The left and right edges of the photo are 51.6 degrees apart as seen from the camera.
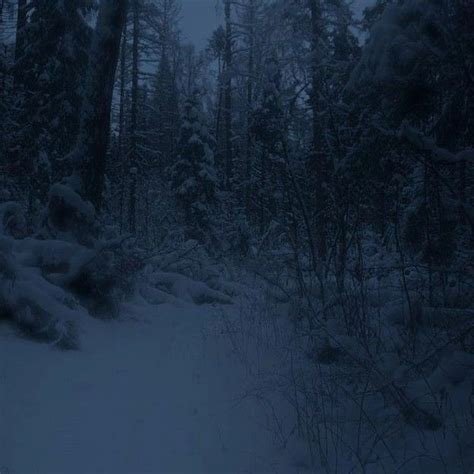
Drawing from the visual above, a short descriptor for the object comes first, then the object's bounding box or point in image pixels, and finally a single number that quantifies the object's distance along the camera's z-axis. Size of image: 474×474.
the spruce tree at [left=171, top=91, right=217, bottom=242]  19.12
